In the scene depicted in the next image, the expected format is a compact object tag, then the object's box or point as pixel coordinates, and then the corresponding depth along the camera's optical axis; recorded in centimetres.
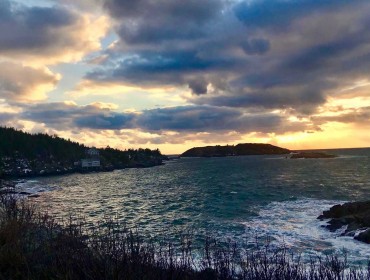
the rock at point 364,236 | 3210
